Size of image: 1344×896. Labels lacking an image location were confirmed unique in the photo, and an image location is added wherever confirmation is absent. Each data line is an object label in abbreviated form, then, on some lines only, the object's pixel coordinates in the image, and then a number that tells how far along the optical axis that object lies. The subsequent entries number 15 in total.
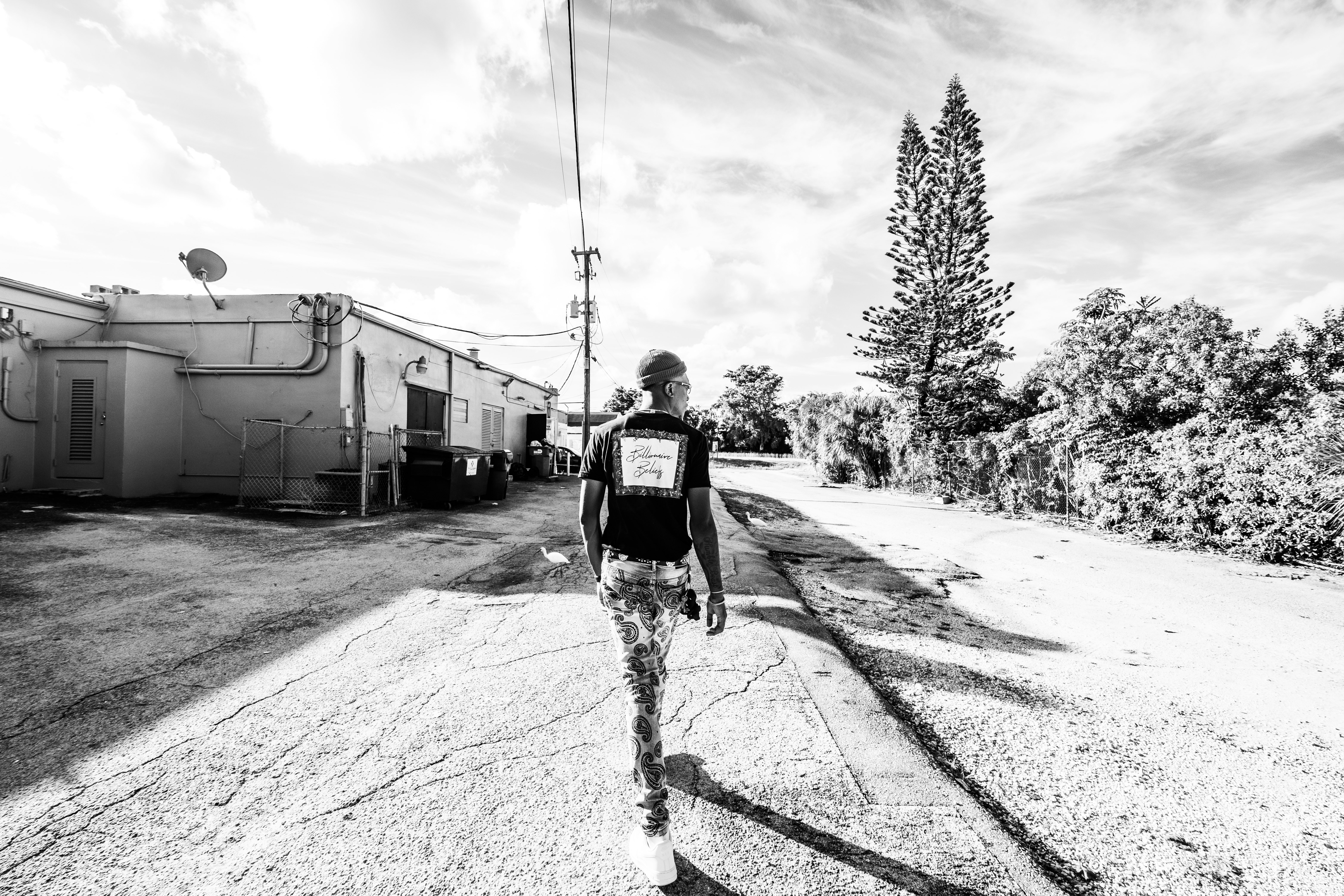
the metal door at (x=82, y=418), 11.05
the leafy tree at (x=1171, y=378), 8.74
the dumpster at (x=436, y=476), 11.72
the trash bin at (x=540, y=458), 21.92
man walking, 2.23
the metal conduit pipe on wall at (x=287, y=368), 11.66
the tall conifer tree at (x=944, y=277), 21.72
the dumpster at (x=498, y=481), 13.68
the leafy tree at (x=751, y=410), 58.78
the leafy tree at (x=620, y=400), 65.81
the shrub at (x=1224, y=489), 7.66
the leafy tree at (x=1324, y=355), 8.34
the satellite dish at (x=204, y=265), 11.62
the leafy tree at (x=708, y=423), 58.88
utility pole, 21.05
